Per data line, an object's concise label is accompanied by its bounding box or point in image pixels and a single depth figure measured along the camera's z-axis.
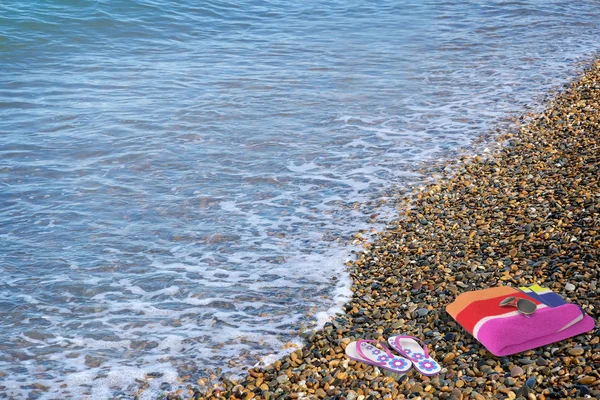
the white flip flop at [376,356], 4.05
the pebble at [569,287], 4.51
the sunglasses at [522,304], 4.16
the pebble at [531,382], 3.72
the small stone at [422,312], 4.59
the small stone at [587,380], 3.65
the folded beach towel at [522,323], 4.04
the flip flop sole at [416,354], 4.01
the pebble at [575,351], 3.91
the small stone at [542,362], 3.89
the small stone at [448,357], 4.08
